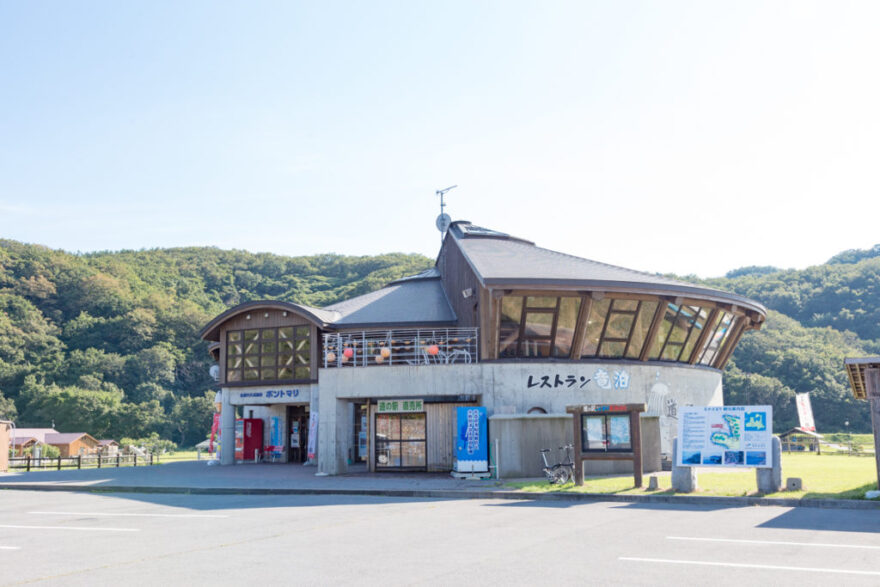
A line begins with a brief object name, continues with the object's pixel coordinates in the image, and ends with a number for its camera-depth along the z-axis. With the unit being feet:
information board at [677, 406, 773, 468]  51.55
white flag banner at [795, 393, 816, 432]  124.77
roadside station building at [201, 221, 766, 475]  75.72
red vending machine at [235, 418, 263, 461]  110.32
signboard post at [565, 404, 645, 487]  58.75
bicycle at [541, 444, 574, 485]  60.23
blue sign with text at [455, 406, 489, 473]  69.05
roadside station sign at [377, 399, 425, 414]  78.33
